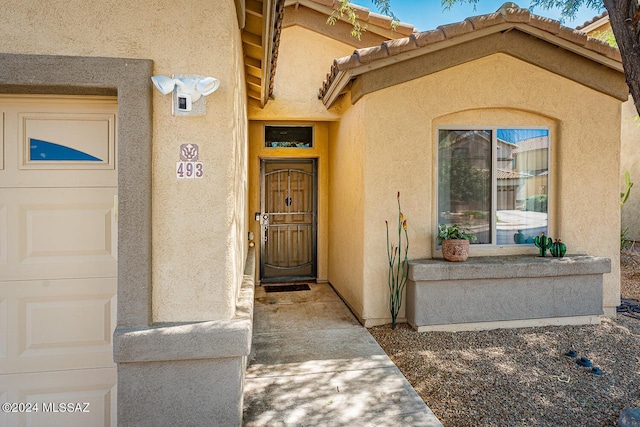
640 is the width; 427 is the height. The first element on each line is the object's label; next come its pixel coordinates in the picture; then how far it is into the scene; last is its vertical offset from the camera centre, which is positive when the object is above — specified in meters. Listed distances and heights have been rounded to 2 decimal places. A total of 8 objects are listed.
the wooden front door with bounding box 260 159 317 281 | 9.23 -0.28
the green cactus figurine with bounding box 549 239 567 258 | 6.41 -0.64
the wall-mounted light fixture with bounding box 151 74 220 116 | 3.05 +0.91
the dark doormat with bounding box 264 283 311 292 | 8.50 -1.74
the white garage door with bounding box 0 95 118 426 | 3.28 -0.39
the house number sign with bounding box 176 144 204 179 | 3.15 +0.35
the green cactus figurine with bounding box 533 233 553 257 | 6.47 -0.56
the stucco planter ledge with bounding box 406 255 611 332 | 5.95 -1.29
